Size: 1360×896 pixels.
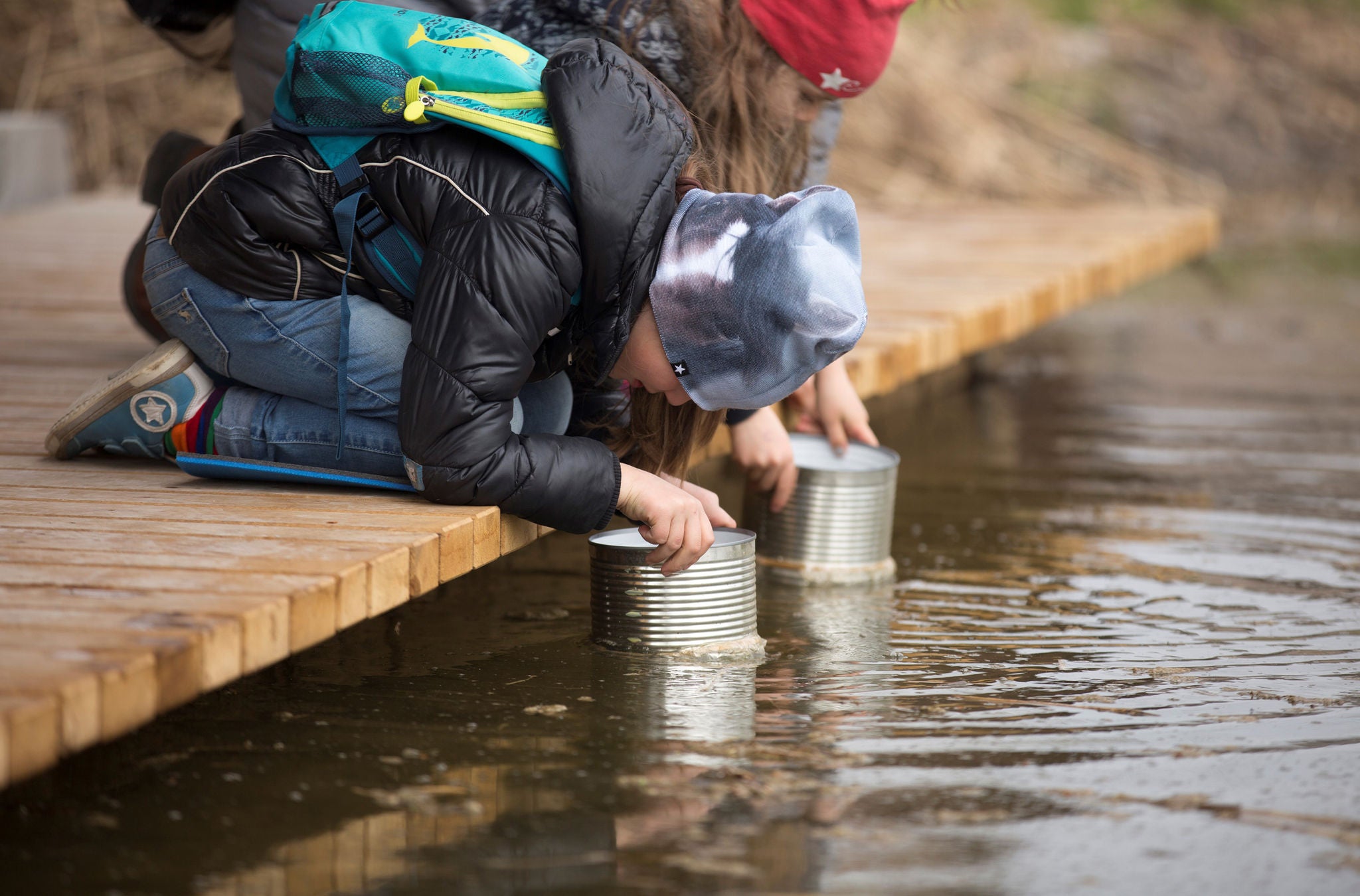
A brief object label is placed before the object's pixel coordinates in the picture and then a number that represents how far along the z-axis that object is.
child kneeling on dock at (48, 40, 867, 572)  4.22
